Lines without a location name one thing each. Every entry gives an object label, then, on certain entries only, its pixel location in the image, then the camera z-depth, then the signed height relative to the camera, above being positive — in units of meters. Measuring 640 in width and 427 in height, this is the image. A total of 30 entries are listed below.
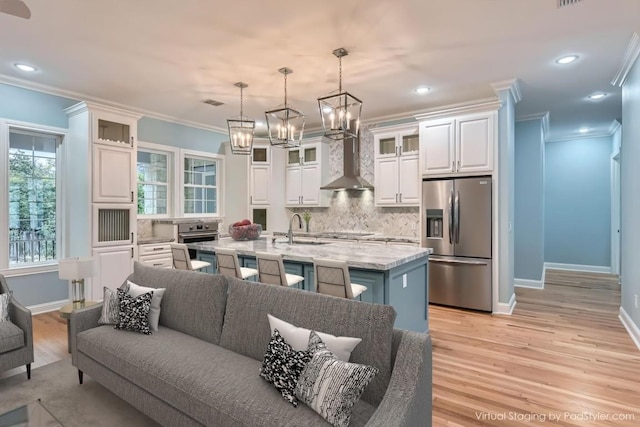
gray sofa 1.61 -0.88
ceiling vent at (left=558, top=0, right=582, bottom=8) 2.63 +1.58
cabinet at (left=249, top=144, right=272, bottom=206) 6.75 +0.72
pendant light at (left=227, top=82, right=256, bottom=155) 3.97 +0.90
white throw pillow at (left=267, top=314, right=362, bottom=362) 1.76 -0.65
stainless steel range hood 6.04 +0.74
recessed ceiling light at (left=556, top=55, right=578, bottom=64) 3.69 +1.62
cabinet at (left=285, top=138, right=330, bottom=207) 6.55 +0.74
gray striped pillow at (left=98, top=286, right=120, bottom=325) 2.76 -0.76
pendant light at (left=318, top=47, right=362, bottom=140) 3.15 +0.85
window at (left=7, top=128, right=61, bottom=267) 4.52 +0.22
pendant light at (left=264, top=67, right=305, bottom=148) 3.61 +0.90
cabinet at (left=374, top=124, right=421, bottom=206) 5.44 +0.74
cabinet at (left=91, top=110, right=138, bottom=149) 4.66 +1.18
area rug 2.35 -1.34
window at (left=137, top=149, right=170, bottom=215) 5.86 +0.53
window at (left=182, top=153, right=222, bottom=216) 6.50 +0.56
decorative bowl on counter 4.48 -0.24
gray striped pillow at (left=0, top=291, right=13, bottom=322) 2.83 -0.76
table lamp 3.30 -0.51
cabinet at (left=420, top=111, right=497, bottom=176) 4.66 +0.94
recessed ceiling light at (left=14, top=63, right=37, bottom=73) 3.90 +1.65
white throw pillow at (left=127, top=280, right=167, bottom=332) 2.70 -0.66
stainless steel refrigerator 4.68 -0.37
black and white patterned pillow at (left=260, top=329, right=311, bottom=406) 1.69 -0.76
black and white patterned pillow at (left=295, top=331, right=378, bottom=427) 1.51 -0.76
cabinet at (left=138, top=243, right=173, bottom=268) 5.25 -0.62
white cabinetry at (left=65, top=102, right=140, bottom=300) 4.63 +0.33
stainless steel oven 5.68 -0.31
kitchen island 3.04 -0.51
